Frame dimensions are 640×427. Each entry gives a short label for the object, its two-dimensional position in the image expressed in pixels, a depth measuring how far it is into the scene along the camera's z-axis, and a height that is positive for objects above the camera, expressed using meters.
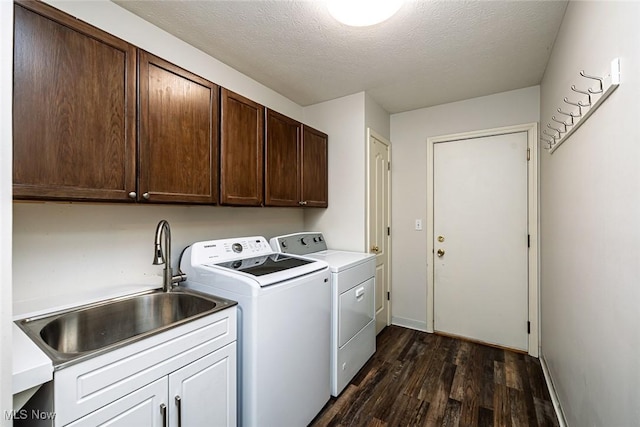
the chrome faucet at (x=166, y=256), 1.43 -0.23
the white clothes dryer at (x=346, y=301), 1.92 -0.68
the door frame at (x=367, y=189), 2.60 +0.22
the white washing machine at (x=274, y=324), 1.36 -0.60
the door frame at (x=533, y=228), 2.45 -0.14
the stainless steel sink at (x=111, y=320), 1.04 -0.49
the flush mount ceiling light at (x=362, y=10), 1.39 +1.05
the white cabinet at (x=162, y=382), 0.86 -0.62
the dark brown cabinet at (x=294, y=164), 2.09 +0.42
